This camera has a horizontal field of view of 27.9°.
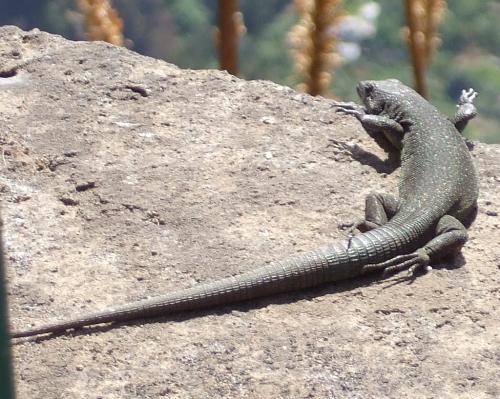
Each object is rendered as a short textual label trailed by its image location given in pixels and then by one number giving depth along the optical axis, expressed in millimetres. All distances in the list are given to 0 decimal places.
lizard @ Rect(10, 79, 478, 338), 5141
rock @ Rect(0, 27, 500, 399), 4742
